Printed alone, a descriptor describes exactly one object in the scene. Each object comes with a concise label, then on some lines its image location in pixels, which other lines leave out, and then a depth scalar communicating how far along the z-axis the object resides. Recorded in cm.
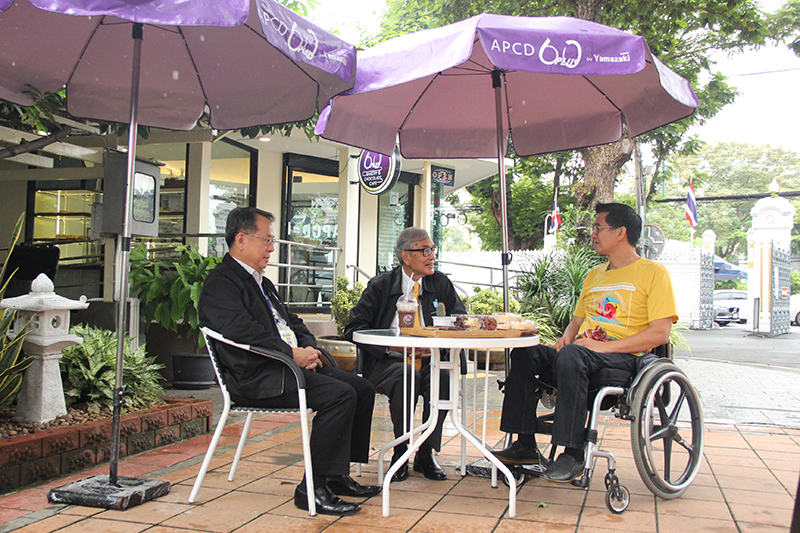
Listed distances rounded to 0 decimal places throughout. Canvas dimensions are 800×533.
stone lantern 367
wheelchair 298
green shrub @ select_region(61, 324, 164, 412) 409
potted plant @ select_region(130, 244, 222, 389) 622
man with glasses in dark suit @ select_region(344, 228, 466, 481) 359
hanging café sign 985
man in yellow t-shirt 309
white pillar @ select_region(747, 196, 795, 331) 1811
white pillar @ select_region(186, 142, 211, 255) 934
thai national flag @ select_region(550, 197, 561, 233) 1788
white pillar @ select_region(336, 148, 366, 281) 1050
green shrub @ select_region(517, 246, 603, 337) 1051
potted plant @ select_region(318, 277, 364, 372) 665
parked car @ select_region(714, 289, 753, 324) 2580
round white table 291
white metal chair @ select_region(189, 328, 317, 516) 287
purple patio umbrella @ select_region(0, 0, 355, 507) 329
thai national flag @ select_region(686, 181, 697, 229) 2056
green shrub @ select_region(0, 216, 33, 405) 360
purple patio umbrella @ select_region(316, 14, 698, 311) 300
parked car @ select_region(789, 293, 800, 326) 2389
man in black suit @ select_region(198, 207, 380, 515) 299
